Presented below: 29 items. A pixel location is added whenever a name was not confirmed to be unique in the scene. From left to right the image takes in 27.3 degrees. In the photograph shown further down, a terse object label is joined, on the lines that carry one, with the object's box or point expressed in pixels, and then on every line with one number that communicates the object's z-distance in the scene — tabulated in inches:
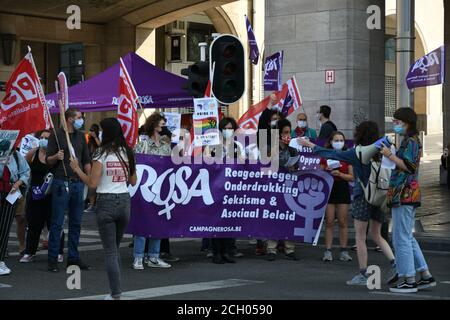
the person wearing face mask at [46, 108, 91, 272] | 442.9
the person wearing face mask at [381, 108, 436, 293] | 376.2
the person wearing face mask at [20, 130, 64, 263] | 482.3
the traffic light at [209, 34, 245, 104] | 541.6
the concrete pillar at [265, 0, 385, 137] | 710.5
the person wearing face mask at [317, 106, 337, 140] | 616.4
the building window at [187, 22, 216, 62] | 1384.1
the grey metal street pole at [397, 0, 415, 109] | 605.0
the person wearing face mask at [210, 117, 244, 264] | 492.4
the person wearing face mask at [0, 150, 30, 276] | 421.4
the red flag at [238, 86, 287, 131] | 524.1
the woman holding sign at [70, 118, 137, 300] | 332.5
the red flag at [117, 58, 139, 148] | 445.1
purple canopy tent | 703.1
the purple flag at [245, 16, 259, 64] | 787.4
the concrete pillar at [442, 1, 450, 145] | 1075.9
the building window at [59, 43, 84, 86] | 808.3
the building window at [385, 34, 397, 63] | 1721.2
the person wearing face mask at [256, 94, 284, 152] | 502.6
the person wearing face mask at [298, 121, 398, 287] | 403.2
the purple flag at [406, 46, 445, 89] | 615.5
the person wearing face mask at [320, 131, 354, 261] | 495.5
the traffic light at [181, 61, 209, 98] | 555.8
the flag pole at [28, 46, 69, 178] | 440.5
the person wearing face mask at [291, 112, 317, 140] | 635.5
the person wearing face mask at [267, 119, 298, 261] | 492.4
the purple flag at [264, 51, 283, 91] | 709.3
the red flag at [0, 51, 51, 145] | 433.4
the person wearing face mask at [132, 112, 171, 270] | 458.0
